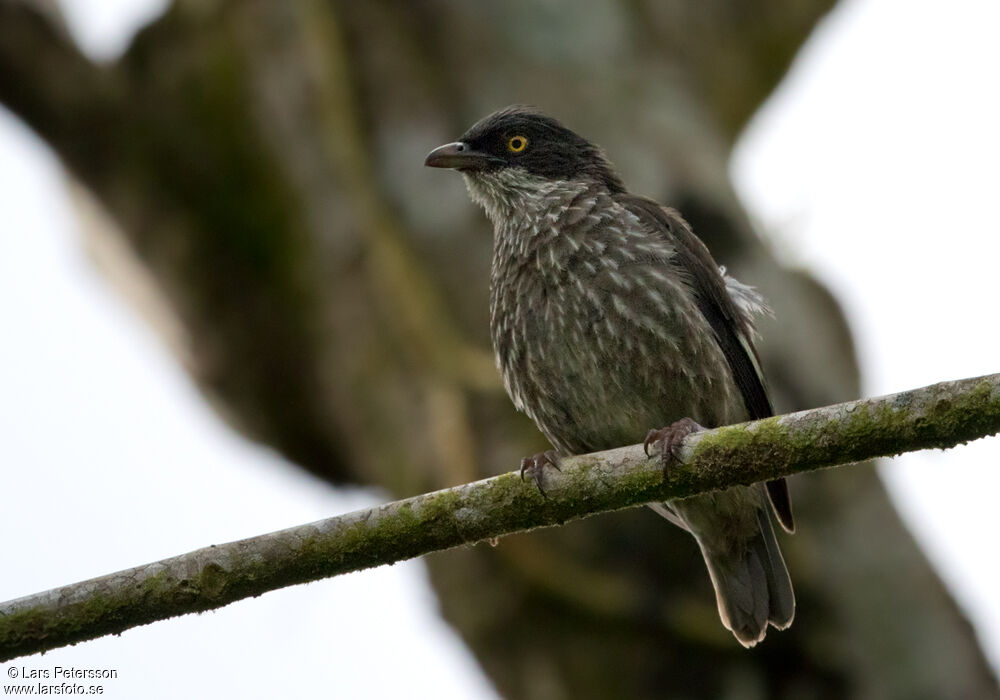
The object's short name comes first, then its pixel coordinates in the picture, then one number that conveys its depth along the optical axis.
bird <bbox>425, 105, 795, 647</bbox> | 10.48
